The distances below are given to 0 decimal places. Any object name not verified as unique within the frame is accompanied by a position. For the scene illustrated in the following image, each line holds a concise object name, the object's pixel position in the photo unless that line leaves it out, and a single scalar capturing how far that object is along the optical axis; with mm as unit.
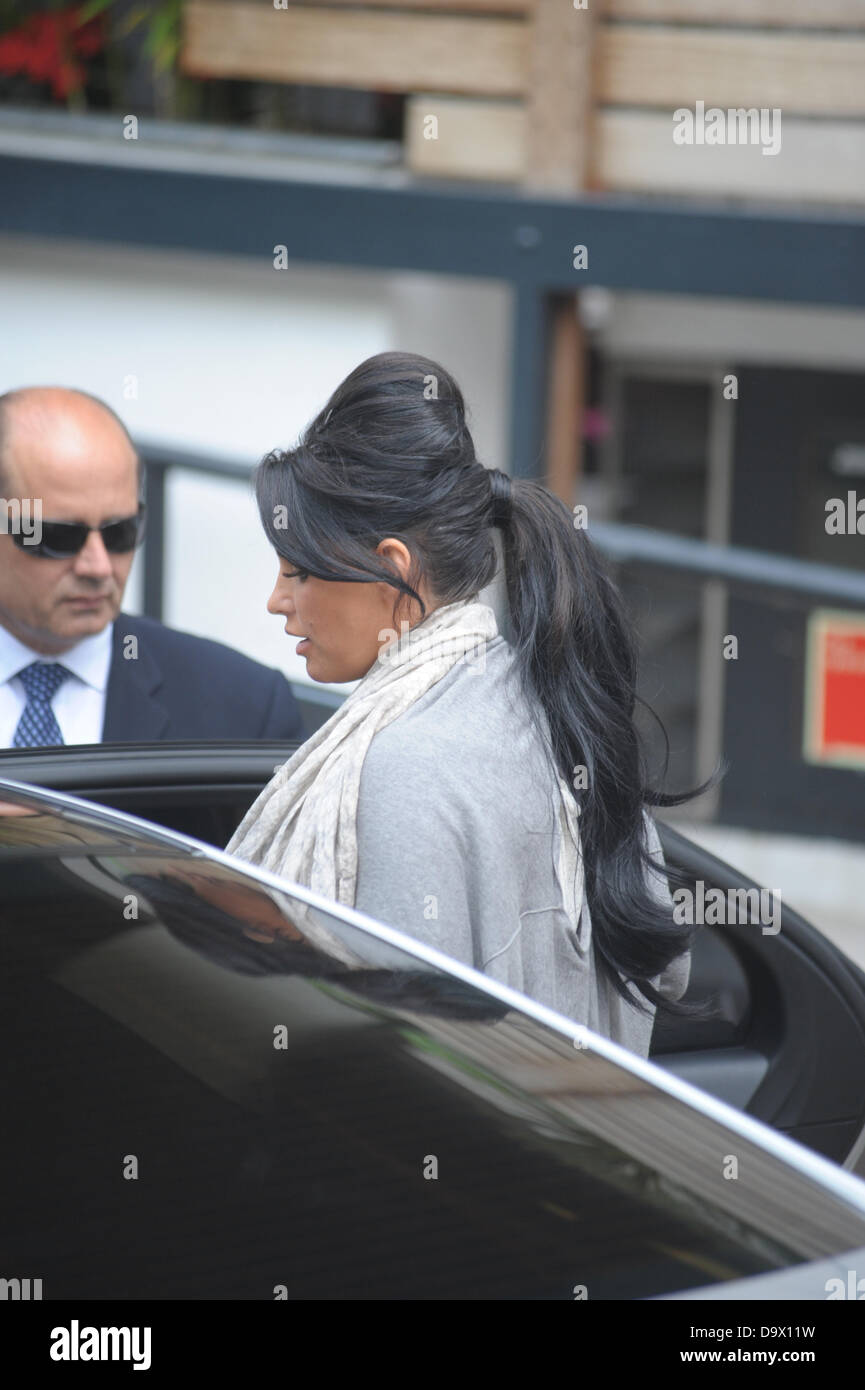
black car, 2814
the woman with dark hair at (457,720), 3744
